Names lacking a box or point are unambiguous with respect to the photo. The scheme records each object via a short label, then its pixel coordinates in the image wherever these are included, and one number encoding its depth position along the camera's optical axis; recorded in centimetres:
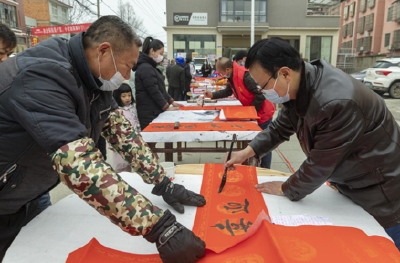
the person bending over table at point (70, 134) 83
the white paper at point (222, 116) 291
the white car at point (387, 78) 996
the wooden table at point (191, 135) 242
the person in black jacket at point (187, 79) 768
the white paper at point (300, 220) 116
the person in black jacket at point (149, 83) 338
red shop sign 1085
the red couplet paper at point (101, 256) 93
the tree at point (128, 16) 2165
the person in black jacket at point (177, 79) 696
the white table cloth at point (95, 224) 101
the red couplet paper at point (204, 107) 363
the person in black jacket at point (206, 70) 1291
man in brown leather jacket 116
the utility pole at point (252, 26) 1143
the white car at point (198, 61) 1742
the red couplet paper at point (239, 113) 292
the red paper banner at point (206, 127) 255
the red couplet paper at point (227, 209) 110
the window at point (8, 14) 2489
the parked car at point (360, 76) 1283
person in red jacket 332
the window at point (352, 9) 2927
